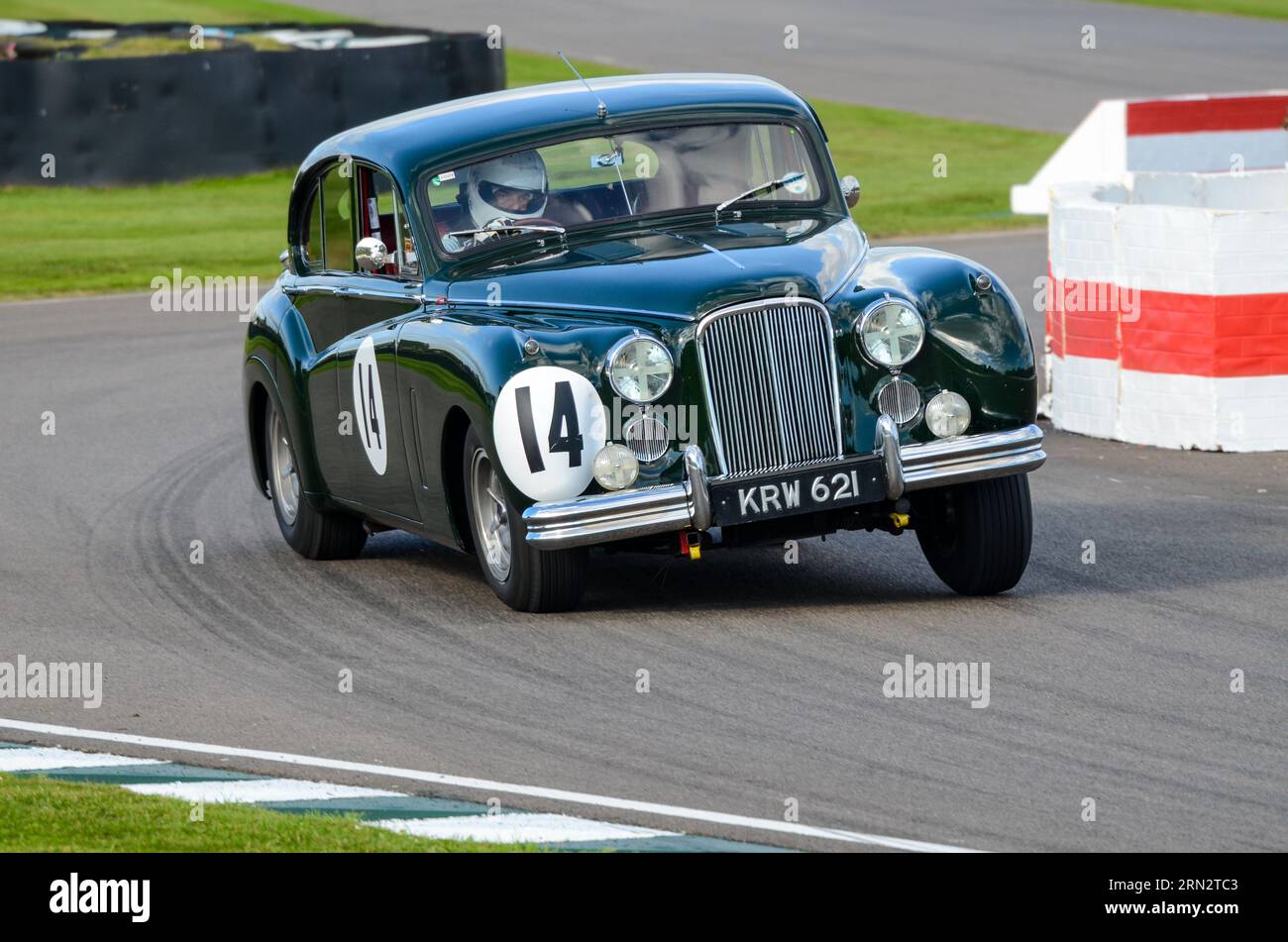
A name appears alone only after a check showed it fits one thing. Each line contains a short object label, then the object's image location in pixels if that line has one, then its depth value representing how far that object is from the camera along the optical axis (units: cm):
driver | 917
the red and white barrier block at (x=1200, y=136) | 2105
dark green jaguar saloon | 814
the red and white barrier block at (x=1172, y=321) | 1174
